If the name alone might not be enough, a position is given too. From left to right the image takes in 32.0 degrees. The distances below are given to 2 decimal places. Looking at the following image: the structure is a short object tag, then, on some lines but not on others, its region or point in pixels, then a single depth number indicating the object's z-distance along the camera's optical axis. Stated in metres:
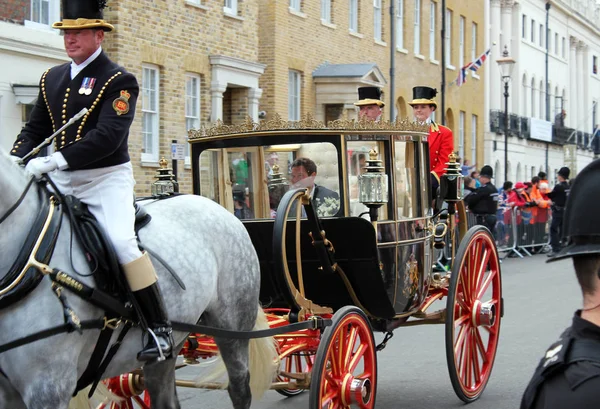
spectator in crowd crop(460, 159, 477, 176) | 24.62
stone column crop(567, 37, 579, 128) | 68.94
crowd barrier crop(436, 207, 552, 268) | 23.14
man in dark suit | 7.29
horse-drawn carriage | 6.46
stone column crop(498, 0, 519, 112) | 51.34
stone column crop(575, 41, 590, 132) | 71.31
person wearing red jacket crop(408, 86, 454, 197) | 9.22
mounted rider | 5.08
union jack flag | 33.09
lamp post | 29.31
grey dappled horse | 4.62
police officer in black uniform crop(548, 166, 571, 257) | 23.52
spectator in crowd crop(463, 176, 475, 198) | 21.48
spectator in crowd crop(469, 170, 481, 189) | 24.42
